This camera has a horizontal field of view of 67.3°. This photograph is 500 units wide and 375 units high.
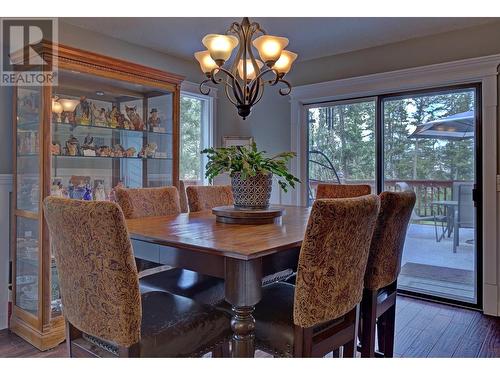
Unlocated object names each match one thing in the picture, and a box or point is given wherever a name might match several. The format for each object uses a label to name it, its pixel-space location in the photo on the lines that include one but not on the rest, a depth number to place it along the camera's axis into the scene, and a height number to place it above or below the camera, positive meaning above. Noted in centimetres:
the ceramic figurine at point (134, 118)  334 +65
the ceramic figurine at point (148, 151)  344 +36
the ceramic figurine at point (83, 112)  294 +62
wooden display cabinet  253 +34
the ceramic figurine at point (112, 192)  316 -2
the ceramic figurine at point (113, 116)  321 +63
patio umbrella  322 +54
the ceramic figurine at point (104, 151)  313 +33
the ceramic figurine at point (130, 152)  333 +34
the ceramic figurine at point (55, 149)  262 +29
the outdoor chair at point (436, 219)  342 -28
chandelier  211 +79
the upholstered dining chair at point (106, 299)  123 -38
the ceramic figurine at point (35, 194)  254 -3
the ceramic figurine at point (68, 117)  280 +55
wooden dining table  135 -26
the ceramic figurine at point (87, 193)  301 -3
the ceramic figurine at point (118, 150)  324 +34
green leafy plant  201 +14
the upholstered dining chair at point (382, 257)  178 -34
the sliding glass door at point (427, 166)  325 +21
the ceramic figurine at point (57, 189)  267 +1
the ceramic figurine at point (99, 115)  310 +62
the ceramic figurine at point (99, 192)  311 -2
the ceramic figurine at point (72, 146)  285 +33
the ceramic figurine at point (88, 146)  300 +35
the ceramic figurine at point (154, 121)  347 +64
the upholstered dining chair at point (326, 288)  131 -37
